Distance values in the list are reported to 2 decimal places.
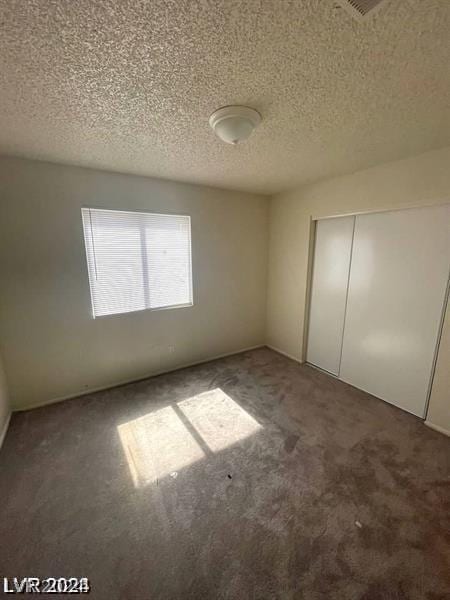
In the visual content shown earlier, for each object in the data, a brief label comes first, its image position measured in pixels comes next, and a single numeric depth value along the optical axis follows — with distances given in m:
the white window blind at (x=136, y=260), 2.61
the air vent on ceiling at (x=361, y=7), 0.83
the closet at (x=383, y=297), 2.20
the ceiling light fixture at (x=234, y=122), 1.47
